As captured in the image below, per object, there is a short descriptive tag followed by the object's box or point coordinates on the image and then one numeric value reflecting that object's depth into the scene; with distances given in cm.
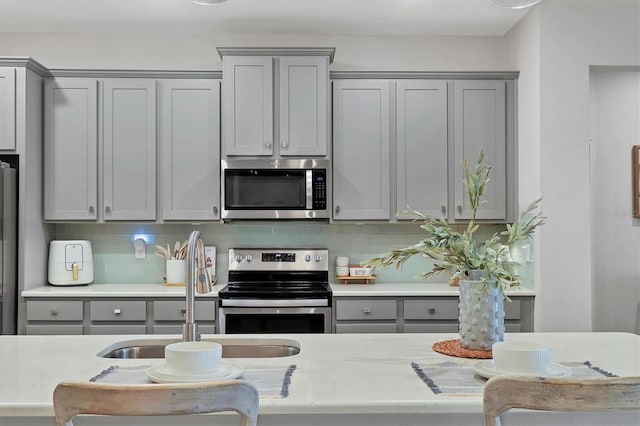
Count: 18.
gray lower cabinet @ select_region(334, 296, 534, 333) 370
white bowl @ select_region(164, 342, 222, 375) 150
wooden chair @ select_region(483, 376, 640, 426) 114
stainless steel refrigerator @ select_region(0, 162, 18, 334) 356
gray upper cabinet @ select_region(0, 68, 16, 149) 370
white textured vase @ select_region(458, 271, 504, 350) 187
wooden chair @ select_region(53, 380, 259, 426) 111
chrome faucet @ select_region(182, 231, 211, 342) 175
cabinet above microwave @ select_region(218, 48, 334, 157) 390
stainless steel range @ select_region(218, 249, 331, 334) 364
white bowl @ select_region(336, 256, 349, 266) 418
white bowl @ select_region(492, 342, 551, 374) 151
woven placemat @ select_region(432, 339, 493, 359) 182
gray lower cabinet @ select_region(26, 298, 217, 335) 367
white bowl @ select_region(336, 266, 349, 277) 418
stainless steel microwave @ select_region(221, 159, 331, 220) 390
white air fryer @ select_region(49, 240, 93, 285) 395
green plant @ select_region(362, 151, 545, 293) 187
